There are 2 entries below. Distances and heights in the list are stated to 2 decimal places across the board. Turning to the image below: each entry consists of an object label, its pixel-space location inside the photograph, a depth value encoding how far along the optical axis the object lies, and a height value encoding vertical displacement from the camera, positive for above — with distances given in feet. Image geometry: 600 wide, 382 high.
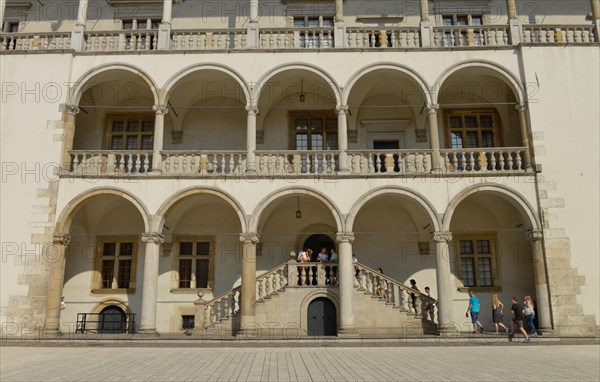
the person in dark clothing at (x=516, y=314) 46.41 -0.91
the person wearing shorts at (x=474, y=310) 50.24 -0.53
